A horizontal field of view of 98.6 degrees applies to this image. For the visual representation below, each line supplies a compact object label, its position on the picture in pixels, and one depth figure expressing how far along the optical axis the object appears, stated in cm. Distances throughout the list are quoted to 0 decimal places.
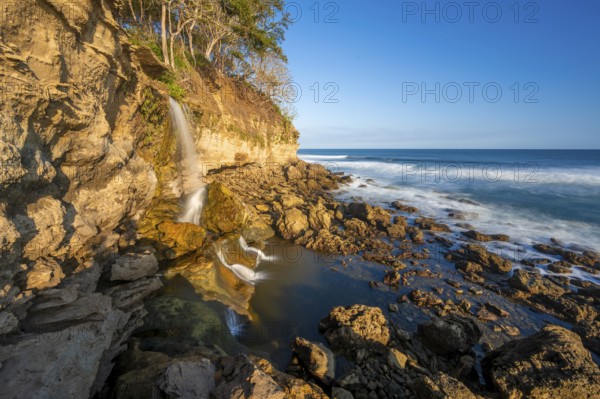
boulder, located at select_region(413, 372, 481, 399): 396
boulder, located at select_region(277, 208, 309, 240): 1464
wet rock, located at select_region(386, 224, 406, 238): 1586
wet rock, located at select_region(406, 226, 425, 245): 1515
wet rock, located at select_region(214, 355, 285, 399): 312
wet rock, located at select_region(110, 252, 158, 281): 694
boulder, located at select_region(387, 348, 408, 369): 593
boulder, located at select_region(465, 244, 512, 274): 1205
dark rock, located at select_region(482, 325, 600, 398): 418
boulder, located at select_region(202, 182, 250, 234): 1189
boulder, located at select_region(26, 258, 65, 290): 462
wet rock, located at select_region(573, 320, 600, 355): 771
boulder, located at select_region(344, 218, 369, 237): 1596
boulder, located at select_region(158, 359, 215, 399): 312
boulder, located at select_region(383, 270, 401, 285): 1071
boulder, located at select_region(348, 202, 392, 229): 1730
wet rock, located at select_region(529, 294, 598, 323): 887
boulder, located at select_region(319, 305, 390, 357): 682
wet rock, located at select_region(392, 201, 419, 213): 2186
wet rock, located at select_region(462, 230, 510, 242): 1577
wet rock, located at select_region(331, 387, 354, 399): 475
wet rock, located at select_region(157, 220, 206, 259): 931
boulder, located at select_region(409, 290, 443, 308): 938
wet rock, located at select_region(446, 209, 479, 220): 2014
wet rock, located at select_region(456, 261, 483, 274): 1198
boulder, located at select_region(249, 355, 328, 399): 365
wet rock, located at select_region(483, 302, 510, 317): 912
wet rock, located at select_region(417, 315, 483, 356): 692
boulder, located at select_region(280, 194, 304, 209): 1810
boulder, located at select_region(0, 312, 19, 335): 359
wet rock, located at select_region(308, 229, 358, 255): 1338
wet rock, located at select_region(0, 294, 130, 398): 314
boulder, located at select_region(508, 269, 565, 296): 1019
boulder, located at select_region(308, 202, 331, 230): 1583
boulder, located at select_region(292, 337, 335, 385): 569
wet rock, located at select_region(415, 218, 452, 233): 1725
